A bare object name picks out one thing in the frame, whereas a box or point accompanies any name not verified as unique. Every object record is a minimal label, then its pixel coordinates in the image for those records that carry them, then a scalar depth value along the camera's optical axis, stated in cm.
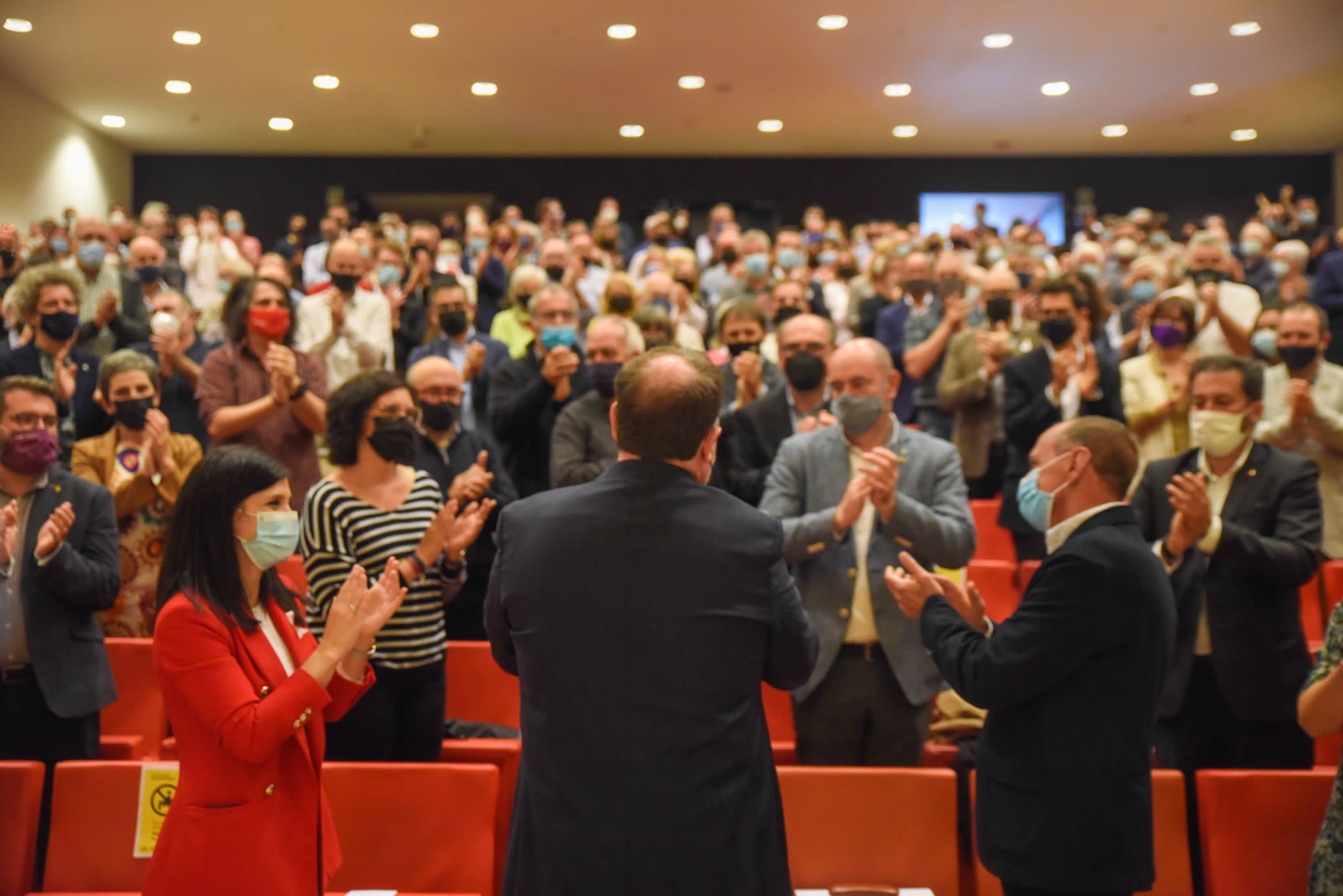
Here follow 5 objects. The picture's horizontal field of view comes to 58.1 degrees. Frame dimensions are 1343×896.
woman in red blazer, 197
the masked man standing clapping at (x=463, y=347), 490
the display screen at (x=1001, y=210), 1515
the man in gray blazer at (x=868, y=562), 291
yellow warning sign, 263
